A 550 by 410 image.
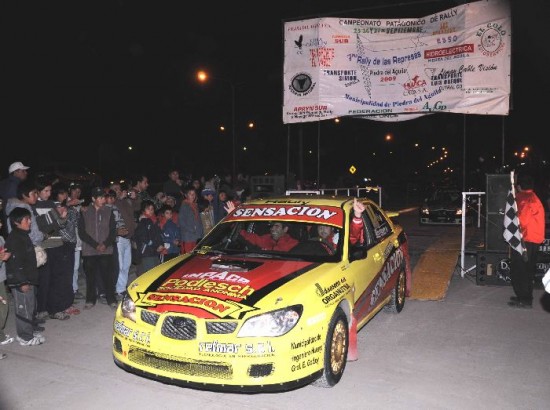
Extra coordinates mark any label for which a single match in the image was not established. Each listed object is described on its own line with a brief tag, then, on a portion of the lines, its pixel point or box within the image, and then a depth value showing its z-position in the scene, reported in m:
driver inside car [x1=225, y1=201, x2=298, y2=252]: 5.92
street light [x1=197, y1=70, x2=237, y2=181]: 19.34
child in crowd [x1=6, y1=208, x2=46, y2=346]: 5.44
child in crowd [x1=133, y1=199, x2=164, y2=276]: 7.76
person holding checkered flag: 7.37
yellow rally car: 3.92
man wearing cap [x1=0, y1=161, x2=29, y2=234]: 7.69
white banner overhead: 9.59
